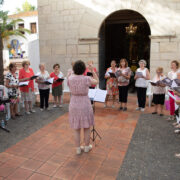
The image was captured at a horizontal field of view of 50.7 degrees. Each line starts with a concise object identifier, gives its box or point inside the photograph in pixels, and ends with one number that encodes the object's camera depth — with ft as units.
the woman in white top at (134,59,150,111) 18.13
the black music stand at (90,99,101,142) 12.34
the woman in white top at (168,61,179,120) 16.47
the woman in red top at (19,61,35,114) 17.88
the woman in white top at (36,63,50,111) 18.69
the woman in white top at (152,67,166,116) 17.11
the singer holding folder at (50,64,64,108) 19.91
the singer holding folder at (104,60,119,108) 19.56
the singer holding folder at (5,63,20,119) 16.38
